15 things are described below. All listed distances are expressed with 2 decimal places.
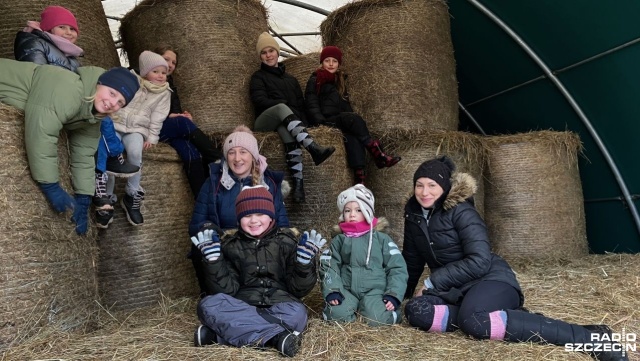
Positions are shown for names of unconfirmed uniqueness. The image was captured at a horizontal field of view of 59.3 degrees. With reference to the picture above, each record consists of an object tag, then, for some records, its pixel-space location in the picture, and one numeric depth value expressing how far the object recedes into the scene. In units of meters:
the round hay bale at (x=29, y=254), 2.40
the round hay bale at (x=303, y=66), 6.07
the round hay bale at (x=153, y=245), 3.36
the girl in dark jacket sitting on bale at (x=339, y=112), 4.52
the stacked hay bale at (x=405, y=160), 4.78
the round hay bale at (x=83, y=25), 3.84
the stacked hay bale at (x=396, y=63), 5.08
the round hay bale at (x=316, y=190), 4.21
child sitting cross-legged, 2.51
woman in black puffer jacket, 2.49
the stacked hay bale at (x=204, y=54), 4.80
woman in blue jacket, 3.34
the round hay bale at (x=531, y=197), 5.26
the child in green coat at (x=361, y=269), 2.88
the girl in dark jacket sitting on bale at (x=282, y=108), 4.09
